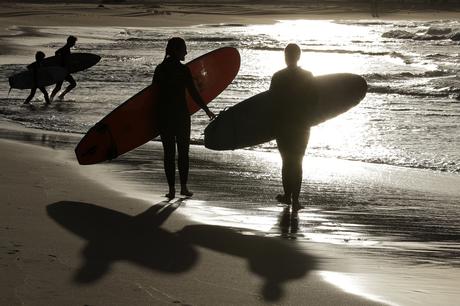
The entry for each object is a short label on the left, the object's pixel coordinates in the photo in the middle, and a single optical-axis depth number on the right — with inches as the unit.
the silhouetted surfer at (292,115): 584.2
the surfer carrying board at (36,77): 1237.7
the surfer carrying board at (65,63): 1281.1
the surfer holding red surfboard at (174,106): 604.4
